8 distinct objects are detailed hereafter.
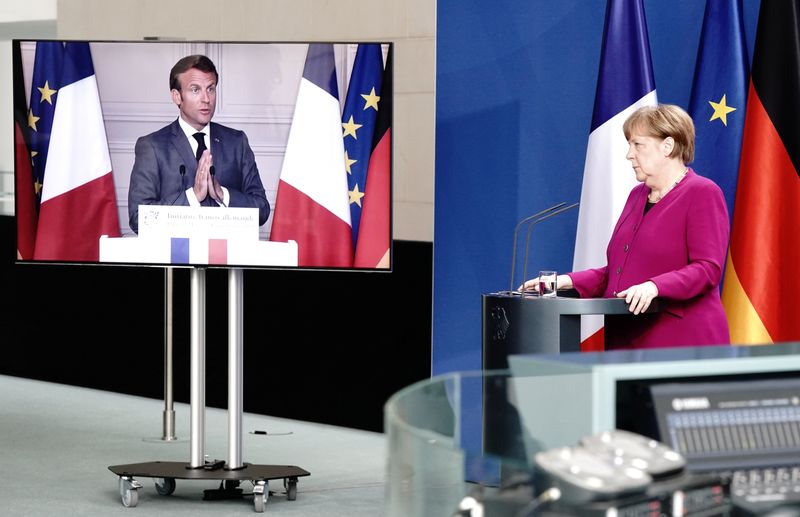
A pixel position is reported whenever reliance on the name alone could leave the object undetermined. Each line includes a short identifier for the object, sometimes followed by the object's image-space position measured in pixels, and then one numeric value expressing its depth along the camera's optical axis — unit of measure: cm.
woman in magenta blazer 647
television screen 922
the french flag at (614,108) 898
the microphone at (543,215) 1044
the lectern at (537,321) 665
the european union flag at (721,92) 848
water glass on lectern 712
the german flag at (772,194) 816
